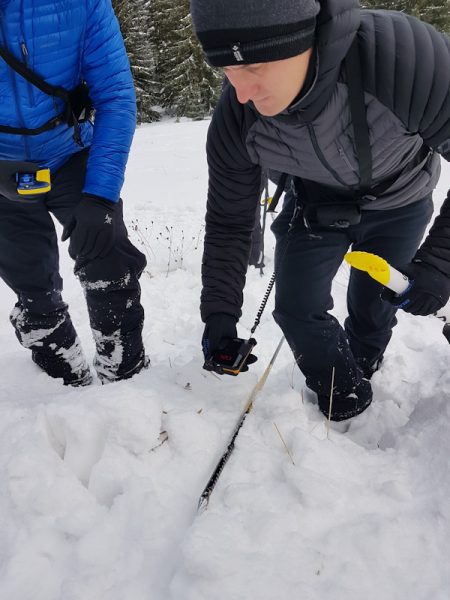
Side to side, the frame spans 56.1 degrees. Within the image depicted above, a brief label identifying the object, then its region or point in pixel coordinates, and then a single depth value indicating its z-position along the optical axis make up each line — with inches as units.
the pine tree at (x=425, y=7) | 696.4
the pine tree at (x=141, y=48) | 756.6
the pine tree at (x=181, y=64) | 826.2
